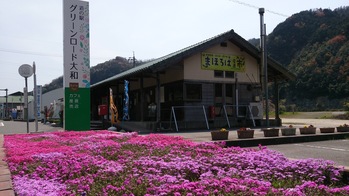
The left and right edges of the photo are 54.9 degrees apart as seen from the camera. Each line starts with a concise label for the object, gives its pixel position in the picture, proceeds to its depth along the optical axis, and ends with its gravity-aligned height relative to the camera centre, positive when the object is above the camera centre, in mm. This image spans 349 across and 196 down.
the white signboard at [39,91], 35944 +1923
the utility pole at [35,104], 16641 +216
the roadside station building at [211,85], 17156 +1217
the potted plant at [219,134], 9883 -821
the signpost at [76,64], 14094 +1865
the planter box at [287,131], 11430 -872
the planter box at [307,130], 12016 -895
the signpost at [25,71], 14320 +1635
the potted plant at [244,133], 10305 -830
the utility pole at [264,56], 16422 +2562
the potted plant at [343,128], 12766 -907
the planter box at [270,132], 10967 -866
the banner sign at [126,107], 17752 +32
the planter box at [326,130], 12478 -931
